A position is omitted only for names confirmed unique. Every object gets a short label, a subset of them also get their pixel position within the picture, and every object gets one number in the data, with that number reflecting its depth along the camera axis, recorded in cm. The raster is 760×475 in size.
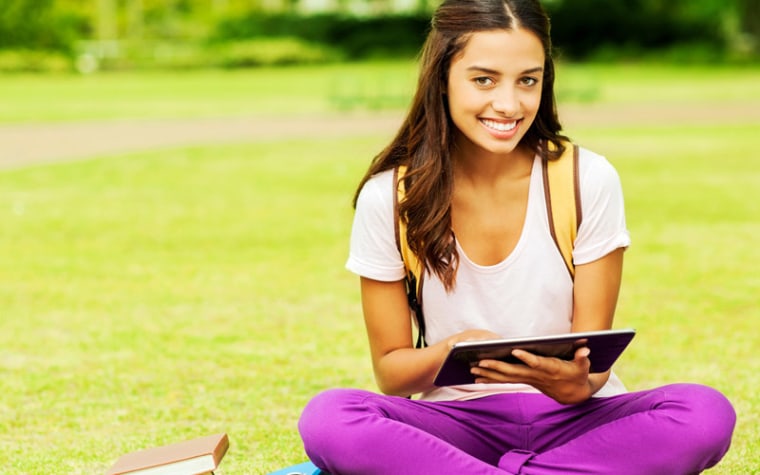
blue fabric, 595
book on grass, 556
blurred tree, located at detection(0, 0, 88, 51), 7344
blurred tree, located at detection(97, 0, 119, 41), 9620
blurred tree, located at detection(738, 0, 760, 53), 7247
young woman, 570
